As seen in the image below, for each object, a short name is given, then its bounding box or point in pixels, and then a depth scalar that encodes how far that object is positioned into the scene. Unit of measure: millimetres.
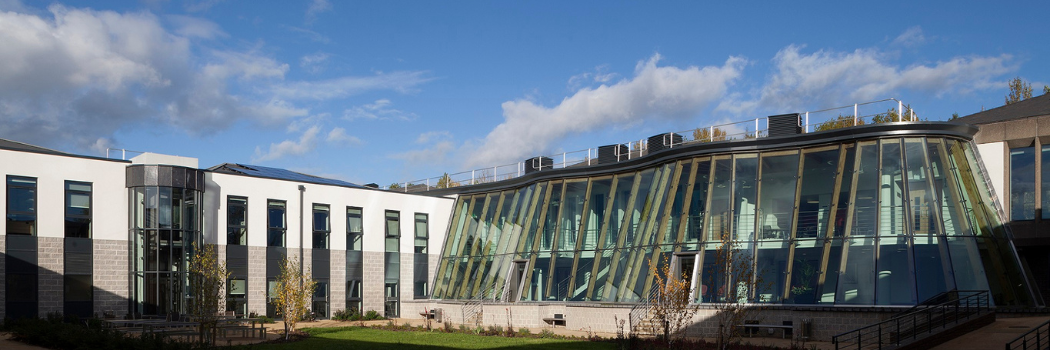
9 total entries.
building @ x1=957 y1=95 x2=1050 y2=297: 29469
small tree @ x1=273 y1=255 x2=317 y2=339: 28766
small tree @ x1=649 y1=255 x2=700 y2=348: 21375
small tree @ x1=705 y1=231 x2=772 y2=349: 26359
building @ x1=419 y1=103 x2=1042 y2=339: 26672
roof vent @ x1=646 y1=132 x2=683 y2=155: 35281
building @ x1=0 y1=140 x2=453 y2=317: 30656
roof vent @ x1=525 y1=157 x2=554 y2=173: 41500
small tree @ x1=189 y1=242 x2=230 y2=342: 25844
